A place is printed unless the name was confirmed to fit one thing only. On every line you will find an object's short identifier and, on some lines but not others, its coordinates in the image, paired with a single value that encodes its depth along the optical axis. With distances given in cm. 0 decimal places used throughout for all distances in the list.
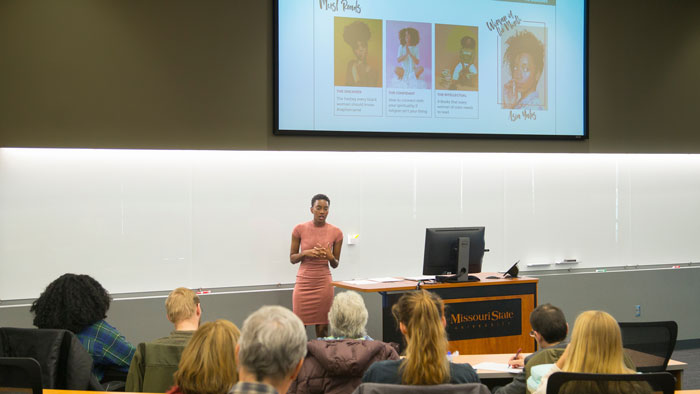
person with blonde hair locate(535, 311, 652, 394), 238
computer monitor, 544
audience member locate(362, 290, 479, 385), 231
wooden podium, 524
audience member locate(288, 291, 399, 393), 294
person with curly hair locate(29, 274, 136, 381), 322
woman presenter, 584
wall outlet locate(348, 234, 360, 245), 655
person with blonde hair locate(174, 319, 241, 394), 216
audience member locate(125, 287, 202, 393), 288
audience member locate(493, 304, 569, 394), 330
